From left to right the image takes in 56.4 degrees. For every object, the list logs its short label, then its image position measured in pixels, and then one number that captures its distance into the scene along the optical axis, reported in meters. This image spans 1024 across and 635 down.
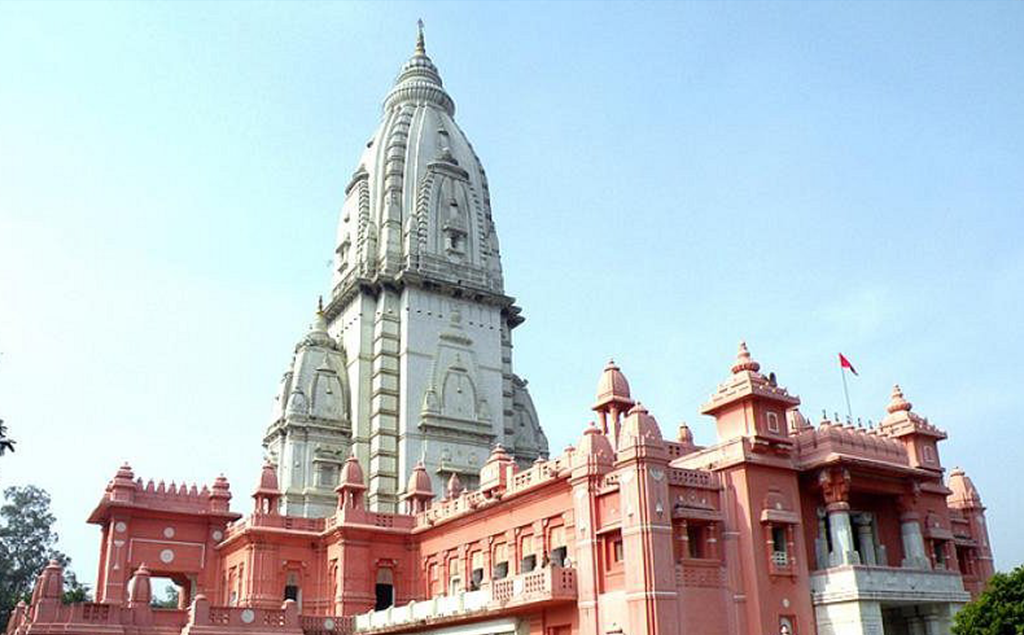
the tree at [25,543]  59.34
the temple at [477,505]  22.84
